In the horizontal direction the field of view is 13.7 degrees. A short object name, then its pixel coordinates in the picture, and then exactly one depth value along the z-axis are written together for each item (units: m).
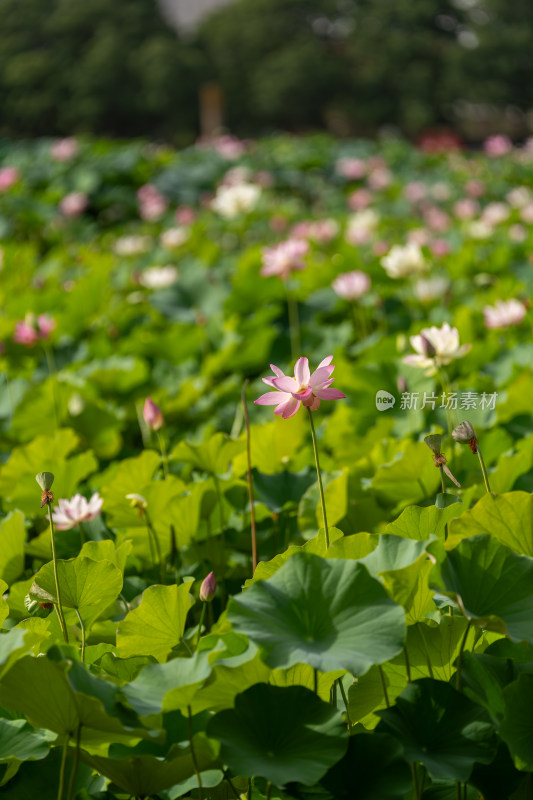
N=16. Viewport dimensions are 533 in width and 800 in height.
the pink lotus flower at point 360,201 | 20.72
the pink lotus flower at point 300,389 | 5.66
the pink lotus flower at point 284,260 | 10.32
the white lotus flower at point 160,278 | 12.78
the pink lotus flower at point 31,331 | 9.57
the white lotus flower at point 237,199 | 15.09
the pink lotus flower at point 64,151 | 24.55
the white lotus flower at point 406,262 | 11.41
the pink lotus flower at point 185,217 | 18.95
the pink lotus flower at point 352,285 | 11.27
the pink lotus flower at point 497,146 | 25.51
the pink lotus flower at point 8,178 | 19.80
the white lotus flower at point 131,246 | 16.46
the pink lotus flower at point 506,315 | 9.61
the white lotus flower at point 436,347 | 6.87
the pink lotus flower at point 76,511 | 6.36
